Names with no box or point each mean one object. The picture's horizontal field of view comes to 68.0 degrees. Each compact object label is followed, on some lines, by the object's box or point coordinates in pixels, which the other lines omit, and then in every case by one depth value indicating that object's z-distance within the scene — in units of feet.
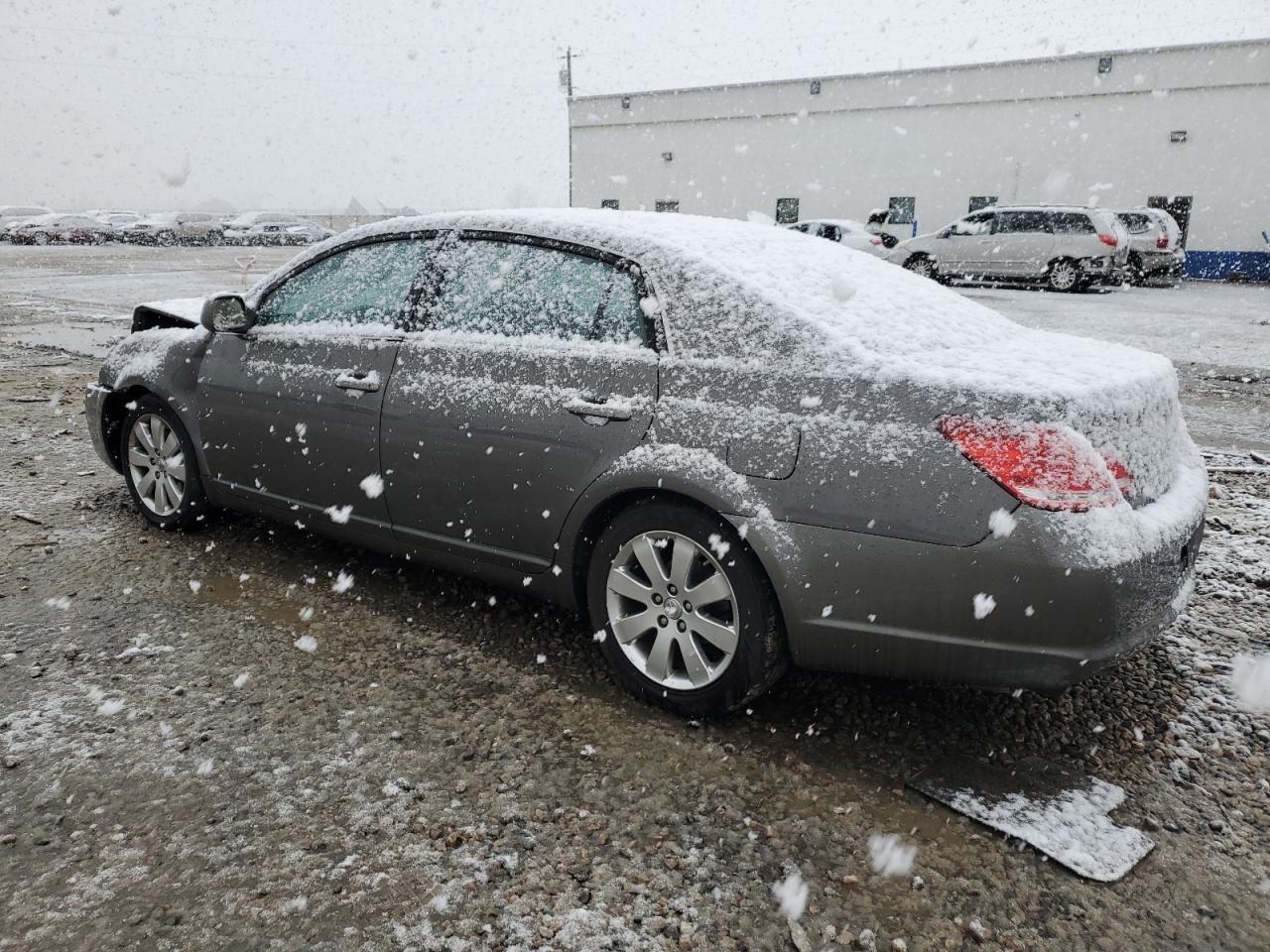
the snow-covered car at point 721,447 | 7.58
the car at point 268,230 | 126.31
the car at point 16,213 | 124.06
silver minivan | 59.52
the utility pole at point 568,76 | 156.97
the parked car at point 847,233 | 68.95
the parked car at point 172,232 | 123.44
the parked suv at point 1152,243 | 67.77
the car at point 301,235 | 128.44
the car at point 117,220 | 123.13
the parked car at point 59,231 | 115.75
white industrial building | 87.51
